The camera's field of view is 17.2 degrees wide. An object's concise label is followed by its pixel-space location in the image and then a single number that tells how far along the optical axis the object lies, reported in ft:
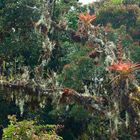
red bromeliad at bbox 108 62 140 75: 39.01
